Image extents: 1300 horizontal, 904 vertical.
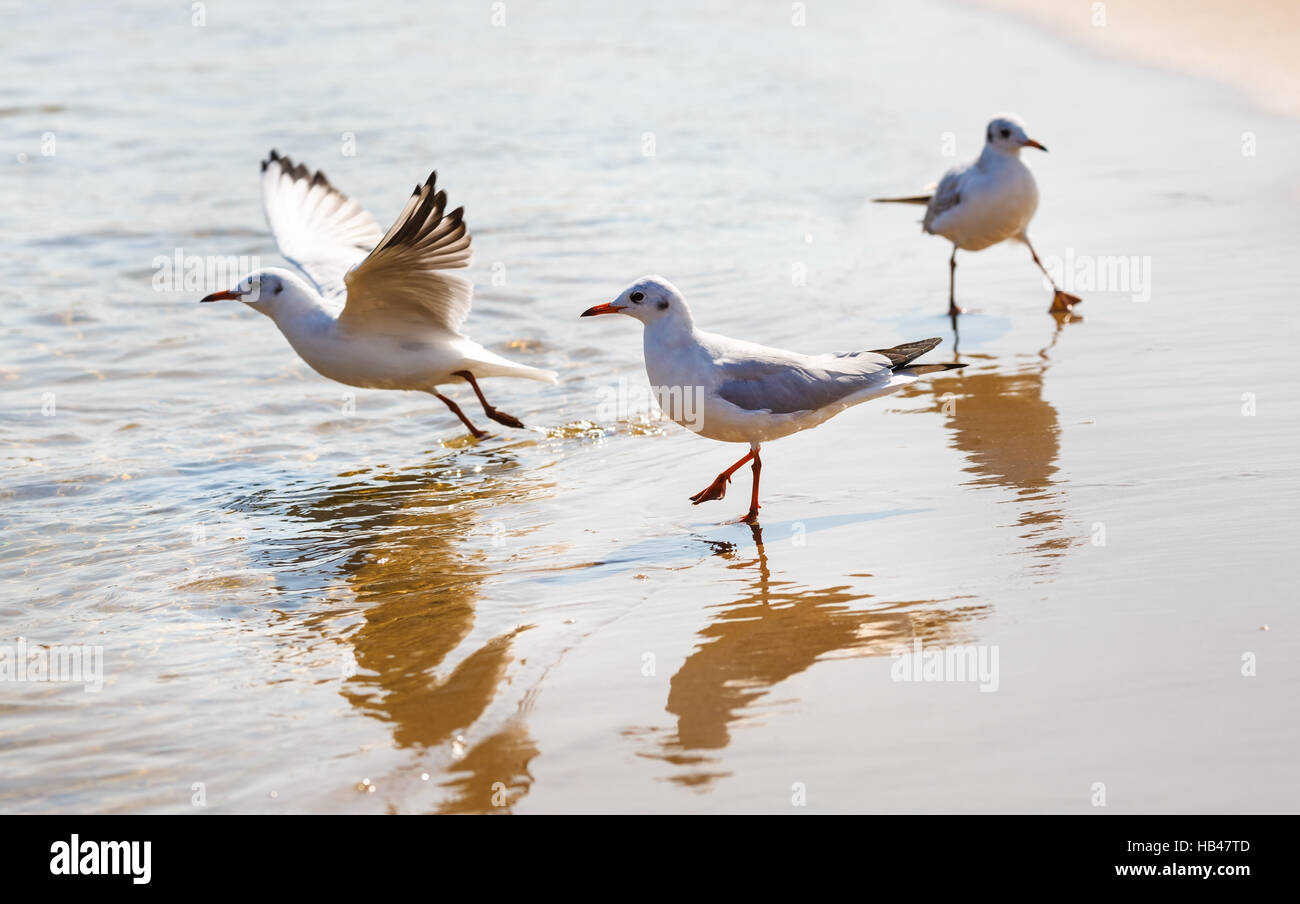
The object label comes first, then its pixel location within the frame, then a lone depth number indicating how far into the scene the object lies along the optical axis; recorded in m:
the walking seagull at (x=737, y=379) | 5.59
